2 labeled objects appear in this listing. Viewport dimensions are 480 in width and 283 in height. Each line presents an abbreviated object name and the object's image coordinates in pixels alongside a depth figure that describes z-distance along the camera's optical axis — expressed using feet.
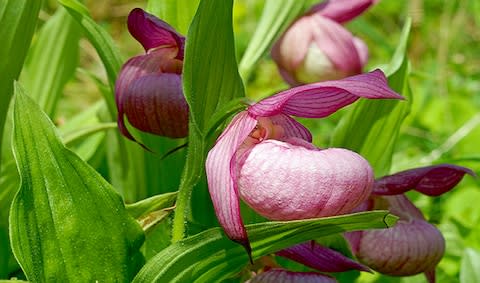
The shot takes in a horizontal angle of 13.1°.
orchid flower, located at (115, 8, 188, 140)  2.98
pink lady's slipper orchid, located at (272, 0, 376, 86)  3.58
